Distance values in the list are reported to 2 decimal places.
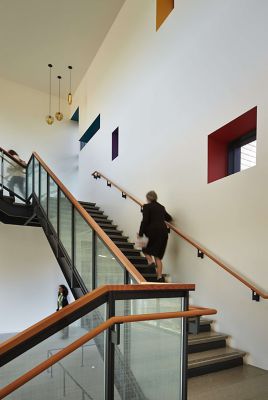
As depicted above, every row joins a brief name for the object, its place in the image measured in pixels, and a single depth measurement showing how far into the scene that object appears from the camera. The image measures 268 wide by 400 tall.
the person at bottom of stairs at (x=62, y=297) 7.97
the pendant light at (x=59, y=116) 8.42
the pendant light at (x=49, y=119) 8.65
